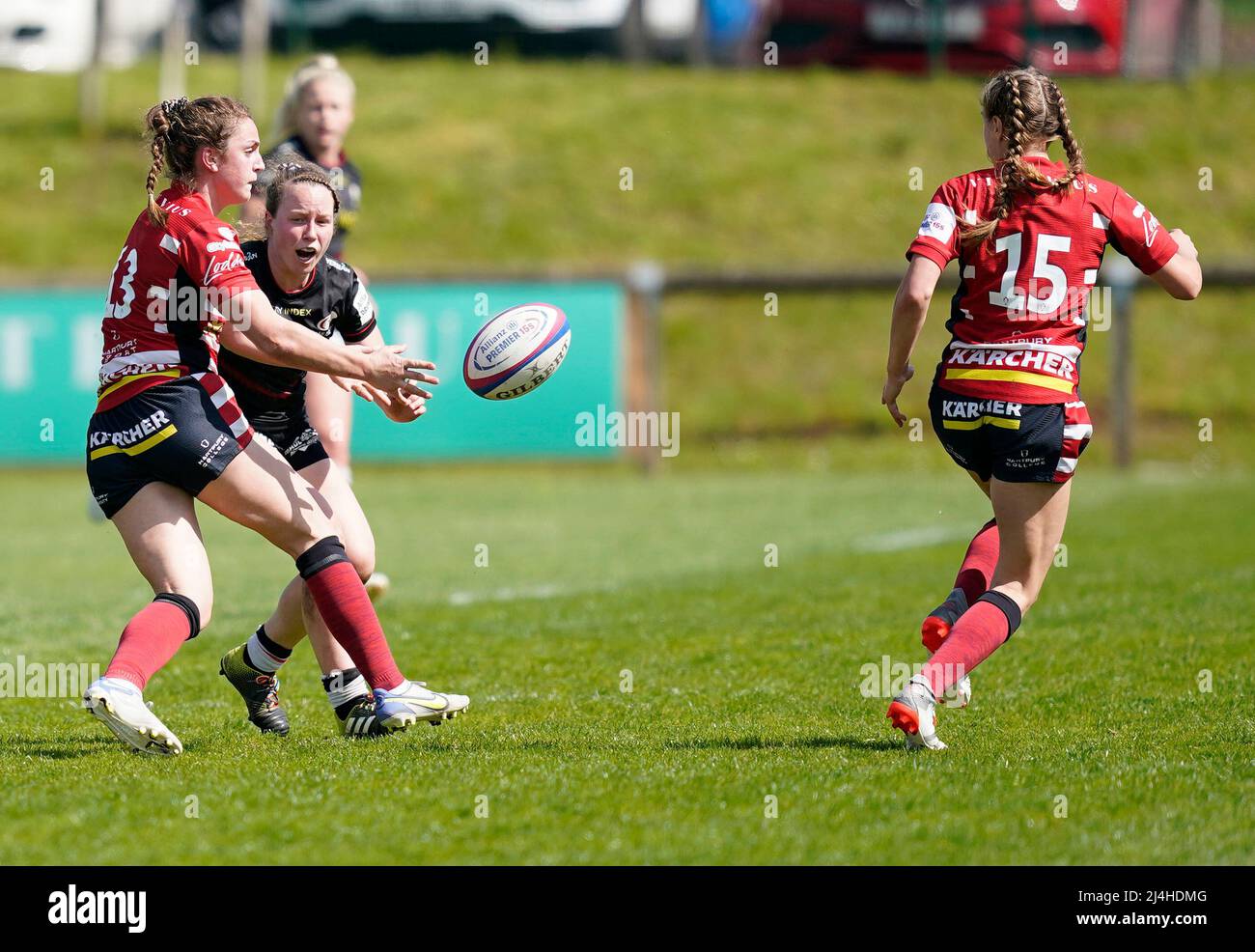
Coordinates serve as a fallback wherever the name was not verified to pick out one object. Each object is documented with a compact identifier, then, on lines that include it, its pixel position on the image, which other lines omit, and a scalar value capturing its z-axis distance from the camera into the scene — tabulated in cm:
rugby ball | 1127
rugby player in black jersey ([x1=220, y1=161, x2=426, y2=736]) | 1059
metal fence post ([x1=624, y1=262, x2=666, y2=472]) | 3322
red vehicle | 4256
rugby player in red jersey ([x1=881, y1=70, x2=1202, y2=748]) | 1011
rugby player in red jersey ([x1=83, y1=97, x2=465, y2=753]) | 984
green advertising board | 3194
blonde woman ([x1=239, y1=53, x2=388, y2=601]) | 1560
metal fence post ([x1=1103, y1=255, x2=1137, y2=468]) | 3266
